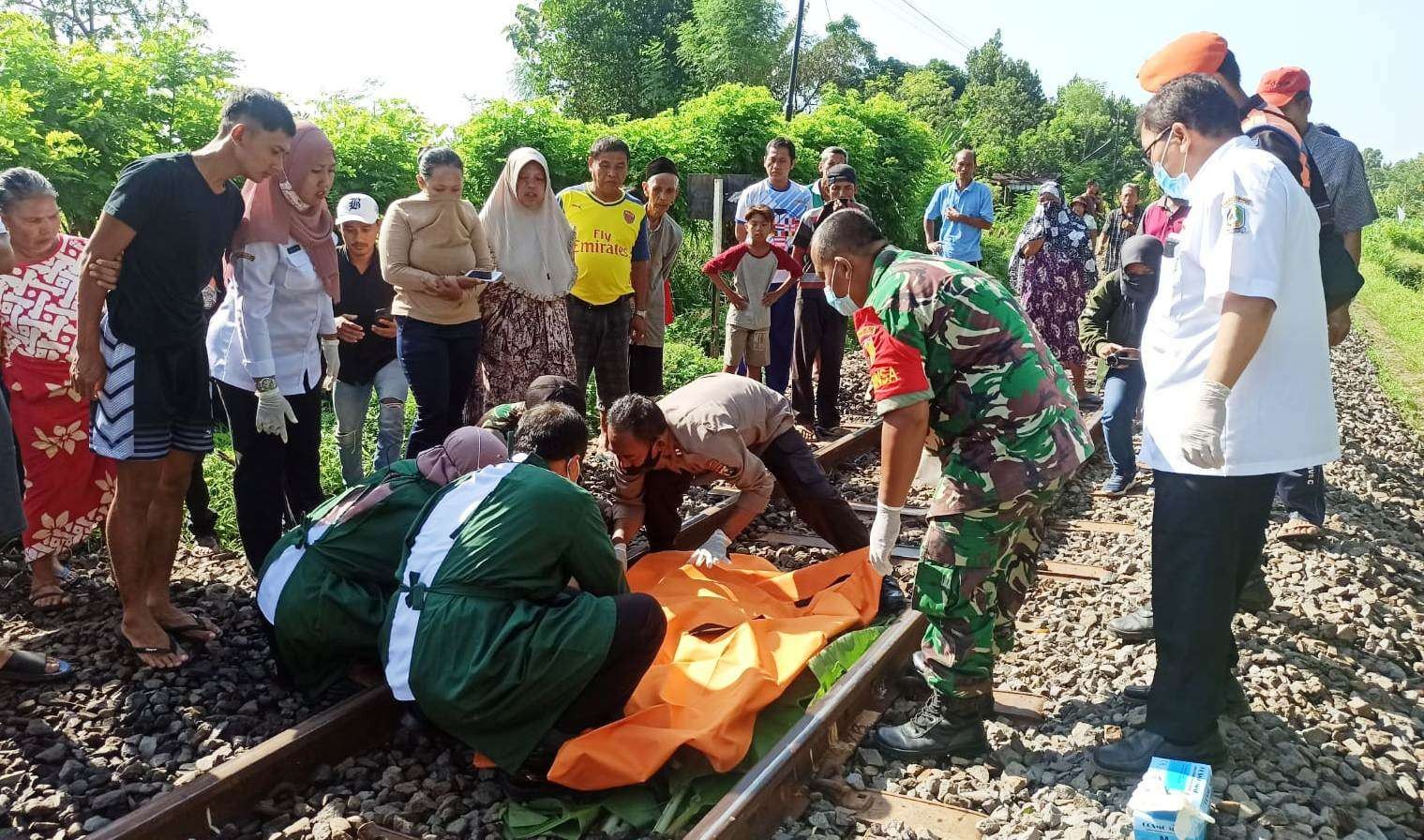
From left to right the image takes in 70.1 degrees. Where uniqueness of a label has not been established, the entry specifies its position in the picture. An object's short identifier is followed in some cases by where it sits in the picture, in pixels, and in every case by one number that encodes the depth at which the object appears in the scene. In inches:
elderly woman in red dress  177.2
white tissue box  102.5
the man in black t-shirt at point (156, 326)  146.0
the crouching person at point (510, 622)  120.9
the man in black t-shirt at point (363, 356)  218.1
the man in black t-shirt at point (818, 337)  311.7
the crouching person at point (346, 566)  139.4
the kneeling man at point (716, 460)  168.1
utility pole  1044.4
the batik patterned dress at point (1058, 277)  363.9
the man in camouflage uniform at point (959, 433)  120.7
